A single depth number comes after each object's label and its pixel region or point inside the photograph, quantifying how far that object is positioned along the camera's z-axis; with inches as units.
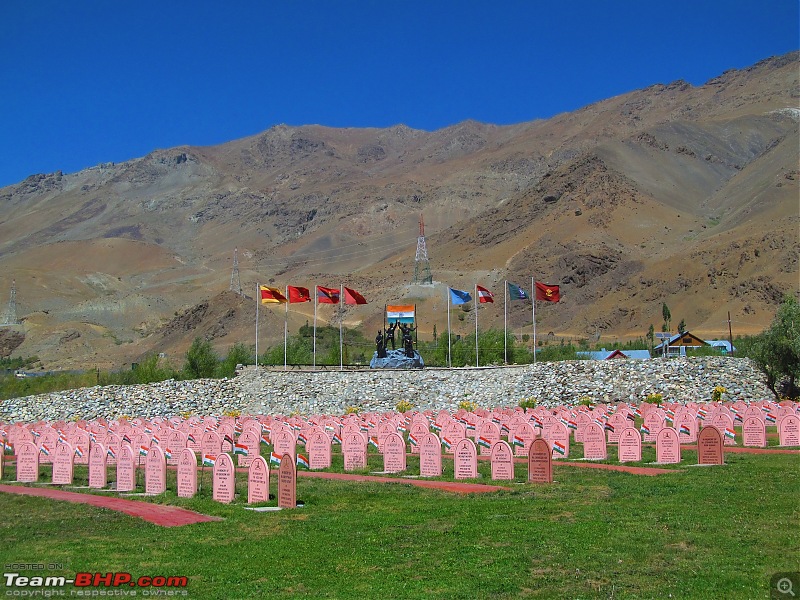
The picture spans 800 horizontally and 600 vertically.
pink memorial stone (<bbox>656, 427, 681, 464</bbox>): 810.8
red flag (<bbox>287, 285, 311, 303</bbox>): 1939.5
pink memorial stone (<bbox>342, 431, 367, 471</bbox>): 879.1
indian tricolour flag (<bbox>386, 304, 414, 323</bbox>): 2018.9
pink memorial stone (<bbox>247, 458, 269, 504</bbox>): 661.9
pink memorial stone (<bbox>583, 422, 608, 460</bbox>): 868.0
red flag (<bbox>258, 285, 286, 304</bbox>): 1942.7
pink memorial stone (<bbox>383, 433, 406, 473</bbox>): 831.1
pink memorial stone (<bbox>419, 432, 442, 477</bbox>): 792.9
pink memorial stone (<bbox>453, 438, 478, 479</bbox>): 771.4
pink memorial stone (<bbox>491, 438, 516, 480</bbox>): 740.6
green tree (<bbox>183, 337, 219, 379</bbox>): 2329.0
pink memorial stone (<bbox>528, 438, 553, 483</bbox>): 703.1
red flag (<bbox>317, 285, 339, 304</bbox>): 1951.8
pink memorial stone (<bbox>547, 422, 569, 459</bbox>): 903.1
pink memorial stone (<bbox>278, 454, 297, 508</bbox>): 631.8
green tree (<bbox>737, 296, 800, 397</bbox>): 1510.8
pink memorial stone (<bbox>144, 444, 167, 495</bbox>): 737.6
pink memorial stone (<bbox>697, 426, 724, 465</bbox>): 782.8
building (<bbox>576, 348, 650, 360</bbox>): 2603.8
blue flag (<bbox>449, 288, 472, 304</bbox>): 2022.3
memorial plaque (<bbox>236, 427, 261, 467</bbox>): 875.4
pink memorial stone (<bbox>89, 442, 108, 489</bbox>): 803.3
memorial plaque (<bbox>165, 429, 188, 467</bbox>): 908.0
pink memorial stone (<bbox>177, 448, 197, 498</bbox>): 706.2
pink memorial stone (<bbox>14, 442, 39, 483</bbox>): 859.4
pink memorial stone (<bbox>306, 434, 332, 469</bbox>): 903.1
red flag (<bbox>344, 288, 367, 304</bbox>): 2011.8
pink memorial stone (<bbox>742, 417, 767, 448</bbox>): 947.3
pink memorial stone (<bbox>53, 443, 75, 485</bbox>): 832.9
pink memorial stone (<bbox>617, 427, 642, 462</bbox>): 832.9
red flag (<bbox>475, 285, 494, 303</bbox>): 1959.9
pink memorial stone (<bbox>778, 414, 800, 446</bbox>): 958.4
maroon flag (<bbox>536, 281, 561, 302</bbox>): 1891.0
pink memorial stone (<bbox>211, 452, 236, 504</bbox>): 675.4
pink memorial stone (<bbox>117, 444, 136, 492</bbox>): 767.1
